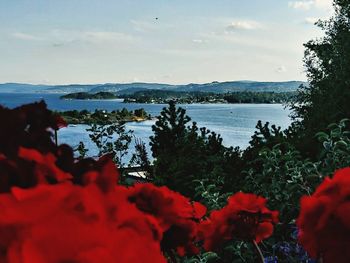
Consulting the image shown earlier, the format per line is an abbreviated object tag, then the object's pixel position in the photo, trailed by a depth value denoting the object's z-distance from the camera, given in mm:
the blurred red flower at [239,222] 1306
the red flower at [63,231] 593
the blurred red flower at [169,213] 1063
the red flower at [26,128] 954
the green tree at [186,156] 6551
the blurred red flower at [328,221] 839
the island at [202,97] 136500
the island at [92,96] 161125
